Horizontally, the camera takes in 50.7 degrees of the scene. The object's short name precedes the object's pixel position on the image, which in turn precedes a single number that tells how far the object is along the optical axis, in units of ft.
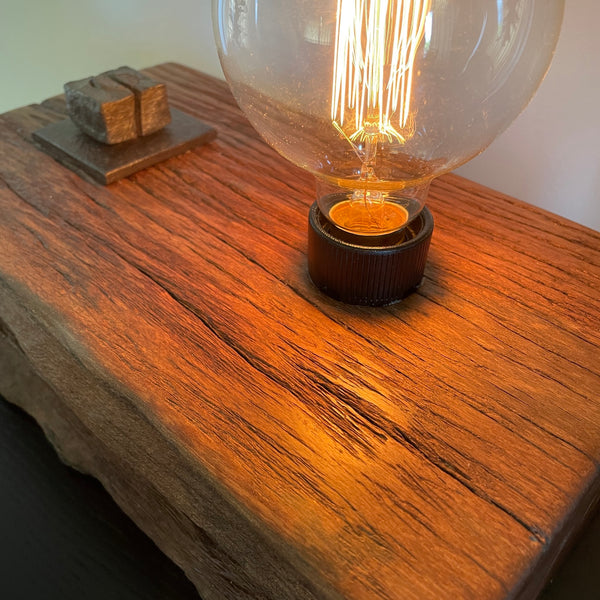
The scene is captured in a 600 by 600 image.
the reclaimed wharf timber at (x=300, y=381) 1.25
